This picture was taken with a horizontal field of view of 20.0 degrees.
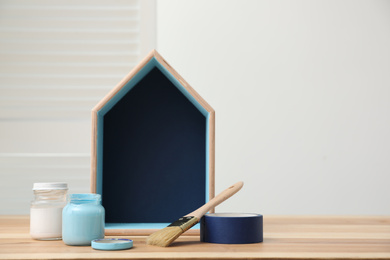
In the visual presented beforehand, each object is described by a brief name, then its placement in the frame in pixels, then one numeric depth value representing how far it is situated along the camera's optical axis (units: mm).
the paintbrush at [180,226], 1790
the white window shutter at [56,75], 3772
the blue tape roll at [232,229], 1822
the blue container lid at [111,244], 1756
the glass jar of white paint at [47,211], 1894
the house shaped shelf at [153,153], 2135
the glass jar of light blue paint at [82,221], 1811
